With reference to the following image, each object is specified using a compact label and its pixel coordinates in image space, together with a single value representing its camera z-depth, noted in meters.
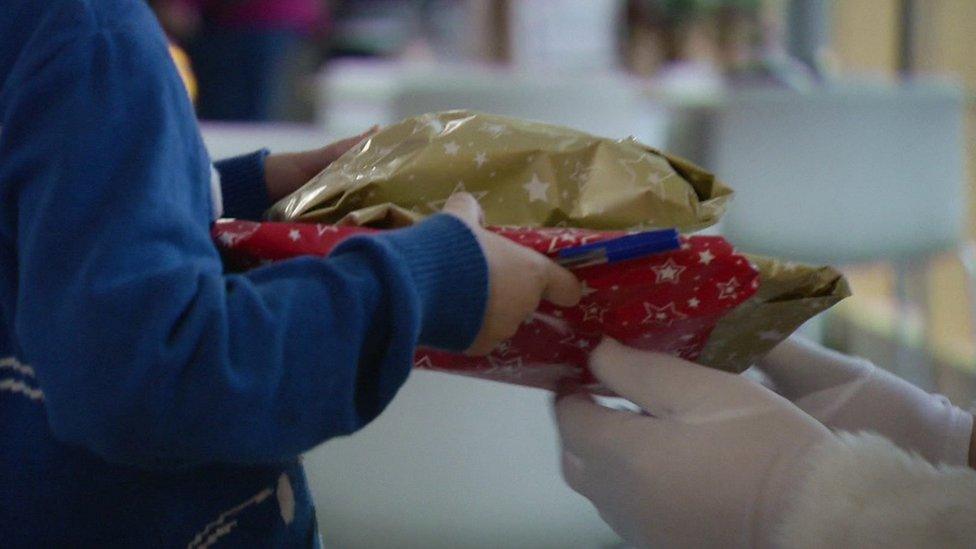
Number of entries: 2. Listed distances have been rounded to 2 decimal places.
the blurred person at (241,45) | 5.67
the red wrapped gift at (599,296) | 1.49
